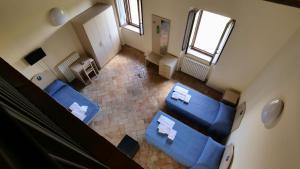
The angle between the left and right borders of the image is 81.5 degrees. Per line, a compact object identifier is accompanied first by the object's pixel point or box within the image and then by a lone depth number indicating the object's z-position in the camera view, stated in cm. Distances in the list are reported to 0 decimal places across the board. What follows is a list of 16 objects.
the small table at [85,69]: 493
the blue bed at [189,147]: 344
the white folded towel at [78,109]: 422
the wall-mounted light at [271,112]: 219
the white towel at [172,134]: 375
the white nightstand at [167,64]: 486
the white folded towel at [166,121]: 392
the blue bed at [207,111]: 393
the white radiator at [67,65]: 477
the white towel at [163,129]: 382
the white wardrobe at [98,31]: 451
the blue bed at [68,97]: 434
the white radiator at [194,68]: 473
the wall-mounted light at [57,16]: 400
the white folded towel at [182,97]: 430
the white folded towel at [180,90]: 442
